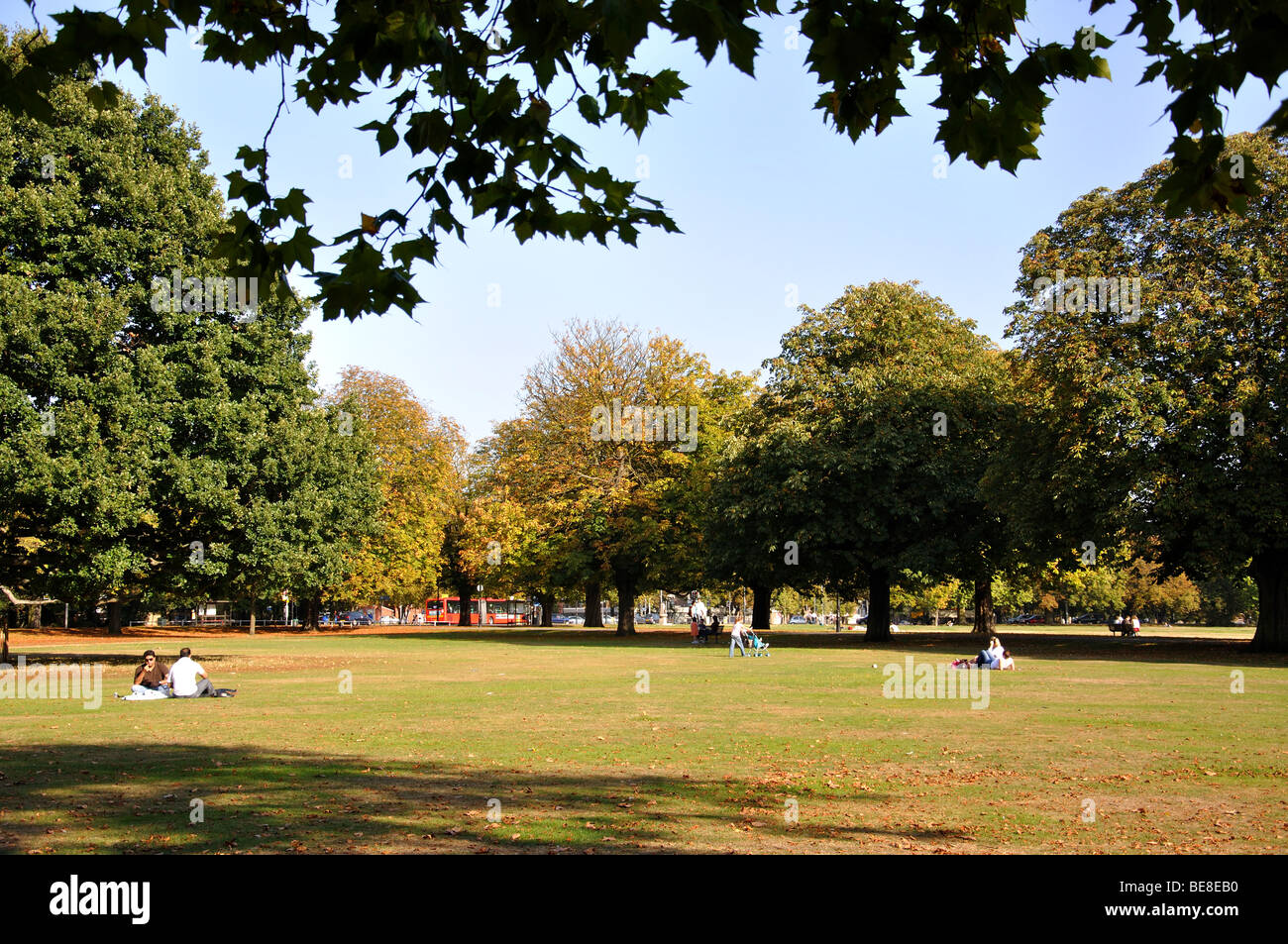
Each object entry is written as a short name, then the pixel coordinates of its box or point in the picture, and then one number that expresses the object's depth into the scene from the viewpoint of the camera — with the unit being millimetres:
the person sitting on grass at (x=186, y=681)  20766
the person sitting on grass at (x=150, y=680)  20734
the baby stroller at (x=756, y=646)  38469
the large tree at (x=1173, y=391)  32844
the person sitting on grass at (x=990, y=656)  28516
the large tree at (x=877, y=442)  44312
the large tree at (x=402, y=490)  67438
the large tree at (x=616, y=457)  55625
